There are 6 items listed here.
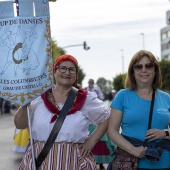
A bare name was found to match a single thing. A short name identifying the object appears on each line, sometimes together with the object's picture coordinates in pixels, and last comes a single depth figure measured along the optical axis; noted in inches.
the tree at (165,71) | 2269.9
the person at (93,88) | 563.5
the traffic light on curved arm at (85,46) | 1670.5
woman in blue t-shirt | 157.5
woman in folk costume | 160.7
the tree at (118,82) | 4069.9
